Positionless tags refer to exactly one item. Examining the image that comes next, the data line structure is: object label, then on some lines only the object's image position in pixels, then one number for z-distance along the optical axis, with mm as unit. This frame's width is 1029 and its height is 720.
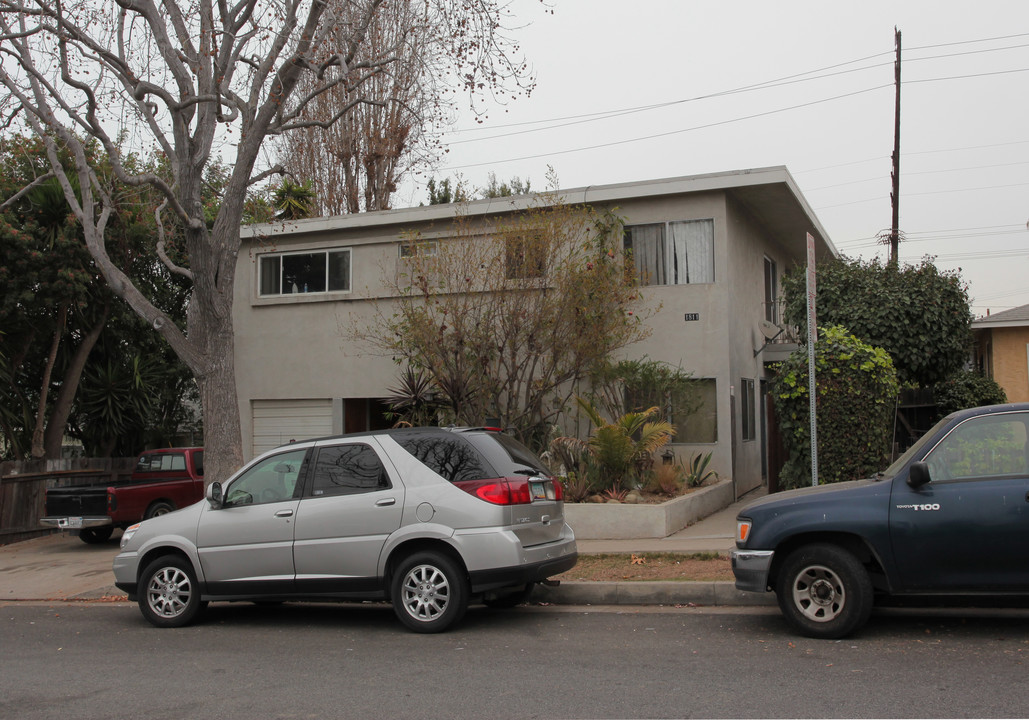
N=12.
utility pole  27625
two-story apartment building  15289
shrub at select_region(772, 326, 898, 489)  11445
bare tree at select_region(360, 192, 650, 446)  14539
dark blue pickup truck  6500
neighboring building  18719
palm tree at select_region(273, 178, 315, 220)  19812
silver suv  7652
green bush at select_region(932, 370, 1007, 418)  17938
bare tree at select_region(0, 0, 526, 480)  12664
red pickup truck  14844
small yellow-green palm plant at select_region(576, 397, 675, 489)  13125
